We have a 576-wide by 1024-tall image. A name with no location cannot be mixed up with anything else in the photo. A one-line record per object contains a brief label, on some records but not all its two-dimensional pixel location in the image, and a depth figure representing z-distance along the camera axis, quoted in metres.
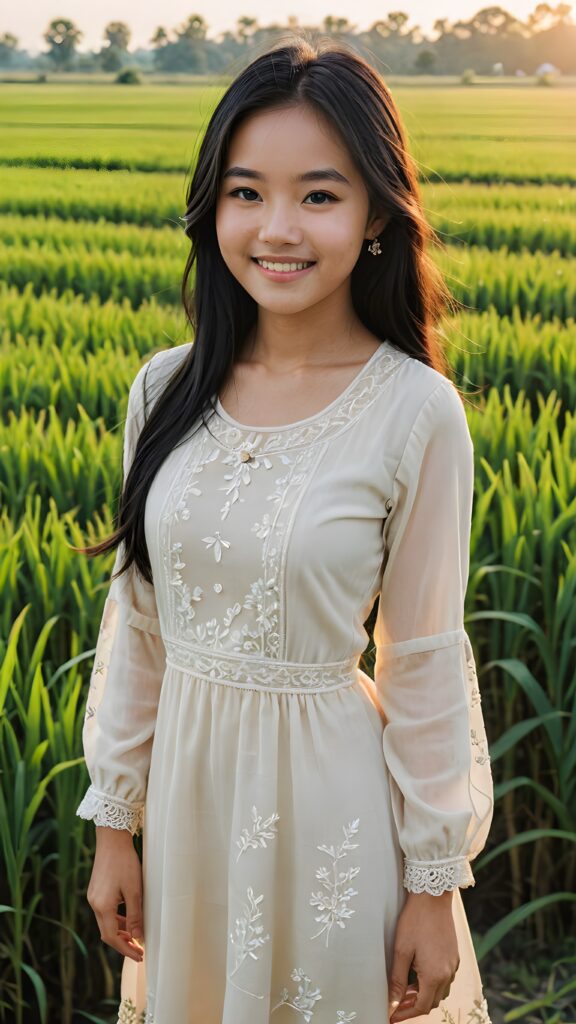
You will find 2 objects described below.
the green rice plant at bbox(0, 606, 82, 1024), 2.42
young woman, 1.90
